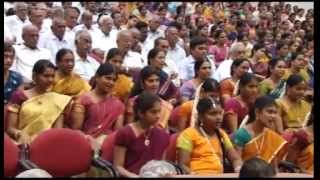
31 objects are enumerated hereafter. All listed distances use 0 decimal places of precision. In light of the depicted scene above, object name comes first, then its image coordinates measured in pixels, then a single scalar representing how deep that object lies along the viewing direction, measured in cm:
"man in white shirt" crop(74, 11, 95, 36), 732
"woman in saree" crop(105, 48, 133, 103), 504
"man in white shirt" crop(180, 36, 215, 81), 613
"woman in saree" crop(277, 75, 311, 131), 482
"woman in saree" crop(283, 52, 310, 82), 633
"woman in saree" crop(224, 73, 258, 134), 473
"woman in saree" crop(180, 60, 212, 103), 520
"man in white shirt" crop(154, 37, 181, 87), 602
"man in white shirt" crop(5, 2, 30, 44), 698
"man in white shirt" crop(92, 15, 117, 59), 723
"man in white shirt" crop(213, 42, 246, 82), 648
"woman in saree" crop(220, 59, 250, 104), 545
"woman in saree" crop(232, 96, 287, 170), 404
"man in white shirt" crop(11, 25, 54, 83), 553
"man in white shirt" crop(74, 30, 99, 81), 571
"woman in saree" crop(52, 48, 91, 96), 479
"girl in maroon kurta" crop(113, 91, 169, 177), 379
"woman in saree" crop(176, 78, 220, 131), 457
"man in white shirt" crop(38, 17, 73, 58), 639
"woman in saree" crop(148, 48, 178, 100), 513
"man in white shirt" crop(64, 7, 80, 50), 699
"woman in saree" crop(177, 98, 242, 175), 389
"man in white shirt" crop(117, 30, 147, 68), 606
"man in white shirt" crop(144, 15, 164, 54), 771
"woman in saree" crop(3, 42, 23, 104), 458
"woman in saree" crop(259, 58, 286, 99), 553
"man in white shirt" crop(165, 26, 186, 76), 717
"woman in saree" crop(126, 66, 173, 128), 457
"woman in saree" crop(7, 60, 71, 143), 407
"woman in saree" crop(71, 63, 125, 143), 429
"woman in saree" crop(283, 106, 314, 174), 413
